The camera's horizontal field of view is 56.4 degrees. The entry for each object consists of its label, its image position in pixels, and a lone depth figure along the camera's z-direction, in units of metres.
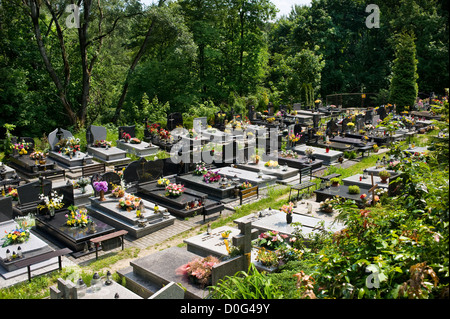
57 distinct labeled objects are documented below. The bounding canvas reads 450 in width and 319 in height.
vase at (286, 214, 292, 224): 13.69
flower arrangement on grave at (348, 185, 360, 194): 16.61
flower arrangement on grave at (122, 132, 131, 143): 24.55
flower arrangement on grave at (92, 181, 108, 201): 15.71
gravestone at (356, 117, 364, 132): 28.85
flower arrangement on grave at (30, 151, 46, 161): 20.62
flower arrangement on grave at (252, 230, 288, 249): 11.92
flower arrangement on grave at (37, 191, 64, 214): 14.43
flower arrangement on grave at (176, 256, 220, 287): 10.04
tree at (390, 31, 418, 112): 37.16
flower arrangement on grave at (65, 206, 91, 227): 13.79
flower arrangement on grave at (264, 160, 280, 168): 20.86
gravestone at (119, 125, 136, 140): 24.86
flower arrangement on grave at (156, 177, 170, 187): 17.59
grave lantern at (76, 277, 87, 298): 9.52
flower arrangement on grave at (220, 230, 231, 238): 12.06
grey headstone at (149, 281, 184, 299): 7.98
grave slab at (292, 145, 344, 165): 23.38
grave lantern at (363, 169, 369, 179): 18.77
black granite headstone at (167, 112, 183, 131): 27.81
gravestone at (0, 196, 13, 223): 14.13
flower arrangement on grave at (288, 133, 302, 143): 23.91
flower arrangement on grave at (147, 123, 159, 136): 25.95
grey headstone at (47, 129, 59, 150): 22.81
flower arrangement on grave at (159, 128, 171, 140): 25.47
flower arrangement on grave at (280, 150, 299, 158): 22.31
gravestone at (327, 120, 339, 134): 27.14
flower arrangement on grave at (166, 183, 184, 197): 16.62
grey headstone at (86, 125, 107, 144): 24.03
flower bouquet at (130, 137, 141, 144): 24.36
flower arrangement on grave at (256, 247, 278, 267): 10.94
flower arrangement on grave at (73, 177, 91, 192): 16.66
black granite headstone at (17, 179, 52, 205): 15.41
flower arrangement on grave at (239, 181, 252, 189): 17.92
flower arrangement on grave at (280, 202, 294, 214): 13.55
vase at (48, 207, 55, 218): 14.45
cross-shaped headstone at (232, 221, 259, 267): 9.87
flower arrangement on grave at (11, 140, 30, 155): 21.48
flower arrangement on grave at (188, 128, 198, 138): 25.27
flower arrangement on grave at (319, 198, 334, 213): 15.26
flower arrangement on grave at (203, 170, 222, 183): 18.48
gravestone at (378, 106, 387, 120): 32.85
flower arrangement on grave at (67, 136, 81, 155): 22.24
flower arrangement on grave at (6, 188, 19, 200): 16.08
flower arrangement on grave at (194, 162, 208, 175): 19.41
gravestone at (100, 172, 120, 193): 16.50
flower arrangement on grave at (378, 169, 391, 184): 17.75
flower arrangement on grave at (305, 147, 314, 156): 22.73
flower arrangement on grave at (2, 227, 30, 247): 12.39
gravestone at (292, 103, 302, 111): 35.97
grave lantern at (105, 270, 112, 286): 10.17
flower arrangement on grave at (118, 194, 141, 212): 15.19
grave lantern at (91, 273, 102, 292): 9.85
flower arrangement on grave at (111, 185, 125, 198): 16.19
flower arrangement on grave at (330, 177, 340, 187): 17.48
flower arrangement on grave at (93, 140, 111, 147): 23.53
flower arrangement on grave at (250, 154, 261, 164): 21.27
